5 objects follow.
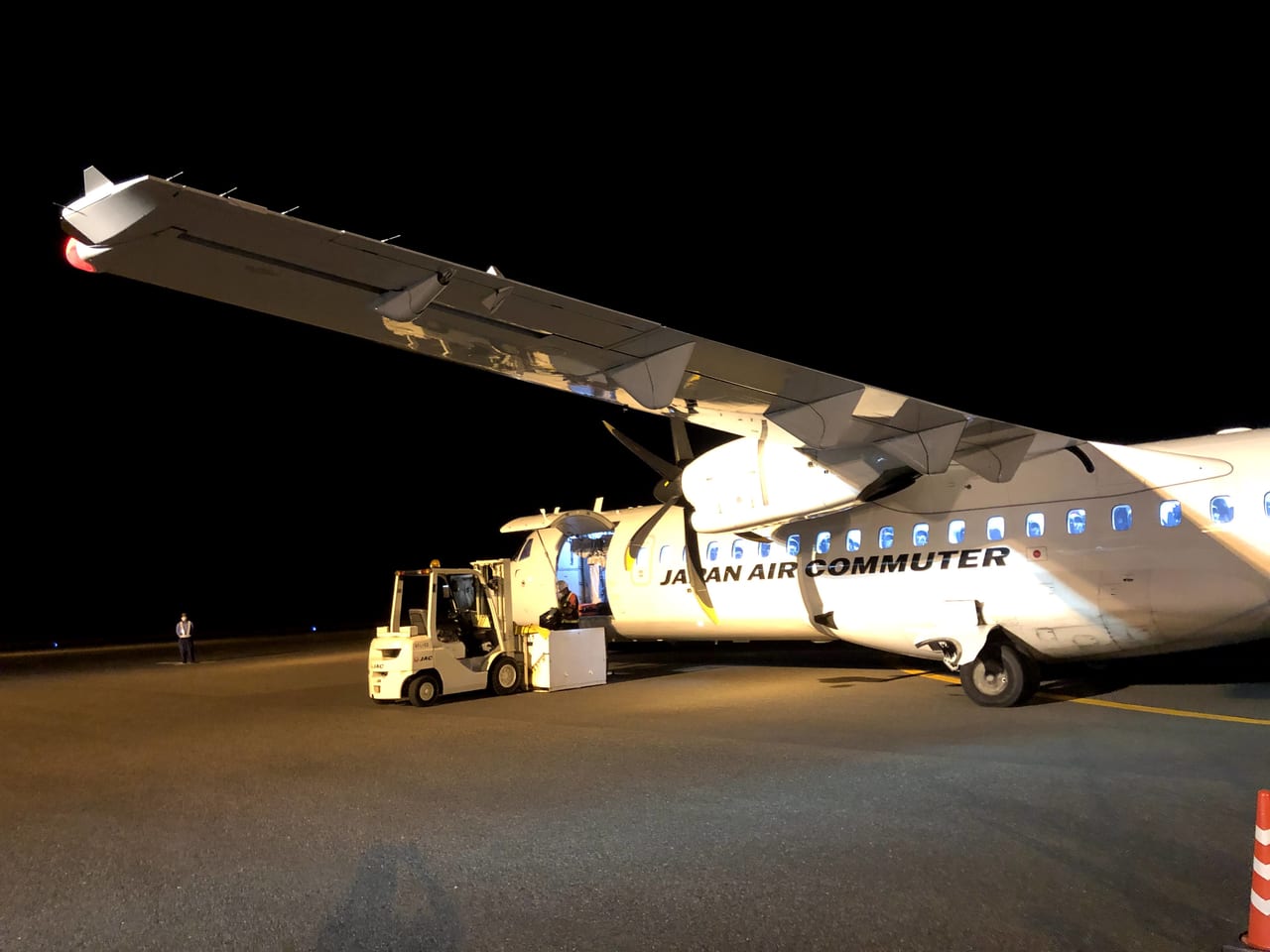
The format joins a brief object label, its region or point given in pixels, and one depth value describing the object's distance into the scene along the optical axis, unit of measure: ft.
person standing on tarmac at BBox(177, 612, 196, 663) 71.61
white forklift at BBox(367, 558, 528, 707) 40.16
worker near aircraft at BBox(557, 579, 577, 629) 52.06
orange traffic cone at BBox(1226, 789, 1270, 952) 10.84
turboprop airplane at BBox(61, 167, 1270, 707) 18.01
